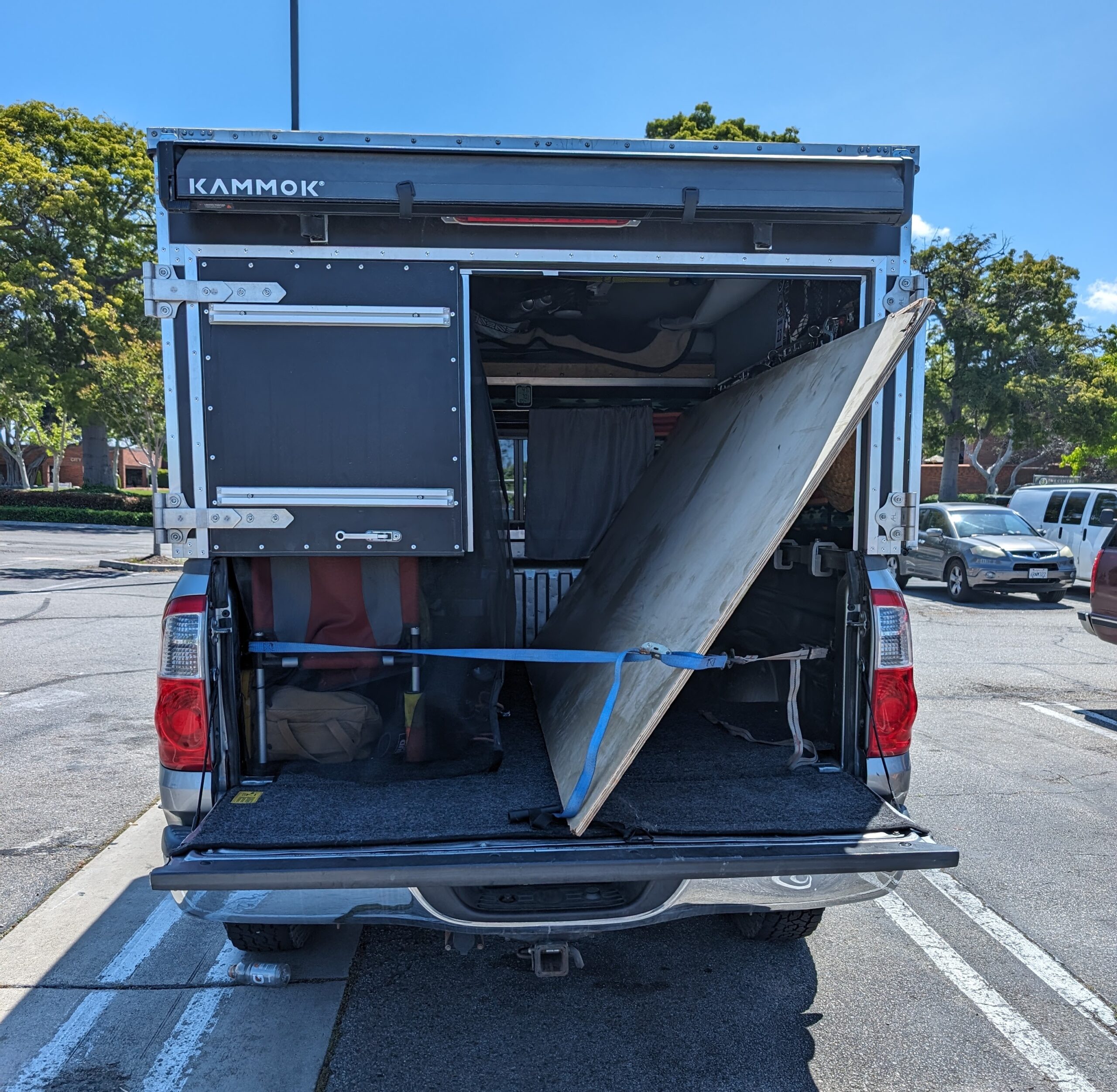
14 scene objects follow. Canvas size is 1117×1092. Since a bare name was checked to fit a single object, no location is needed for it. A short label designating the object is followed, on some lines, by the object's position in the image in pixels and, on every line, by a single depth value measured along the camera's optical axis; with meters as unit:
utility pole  6.90
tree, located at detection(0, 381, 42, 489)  30.09
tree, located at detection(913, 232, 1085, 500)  30.31
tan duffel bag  3.54
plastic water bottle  3.07
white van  14.66
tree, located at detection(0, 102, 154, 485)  24.95
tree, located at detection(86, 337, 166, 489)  19.50
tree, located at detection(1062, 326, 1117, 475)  29.69
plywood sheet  2.78
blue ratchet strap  2.73
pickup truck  2.65
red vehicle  7.83
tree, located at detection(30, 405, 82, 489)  50.31
